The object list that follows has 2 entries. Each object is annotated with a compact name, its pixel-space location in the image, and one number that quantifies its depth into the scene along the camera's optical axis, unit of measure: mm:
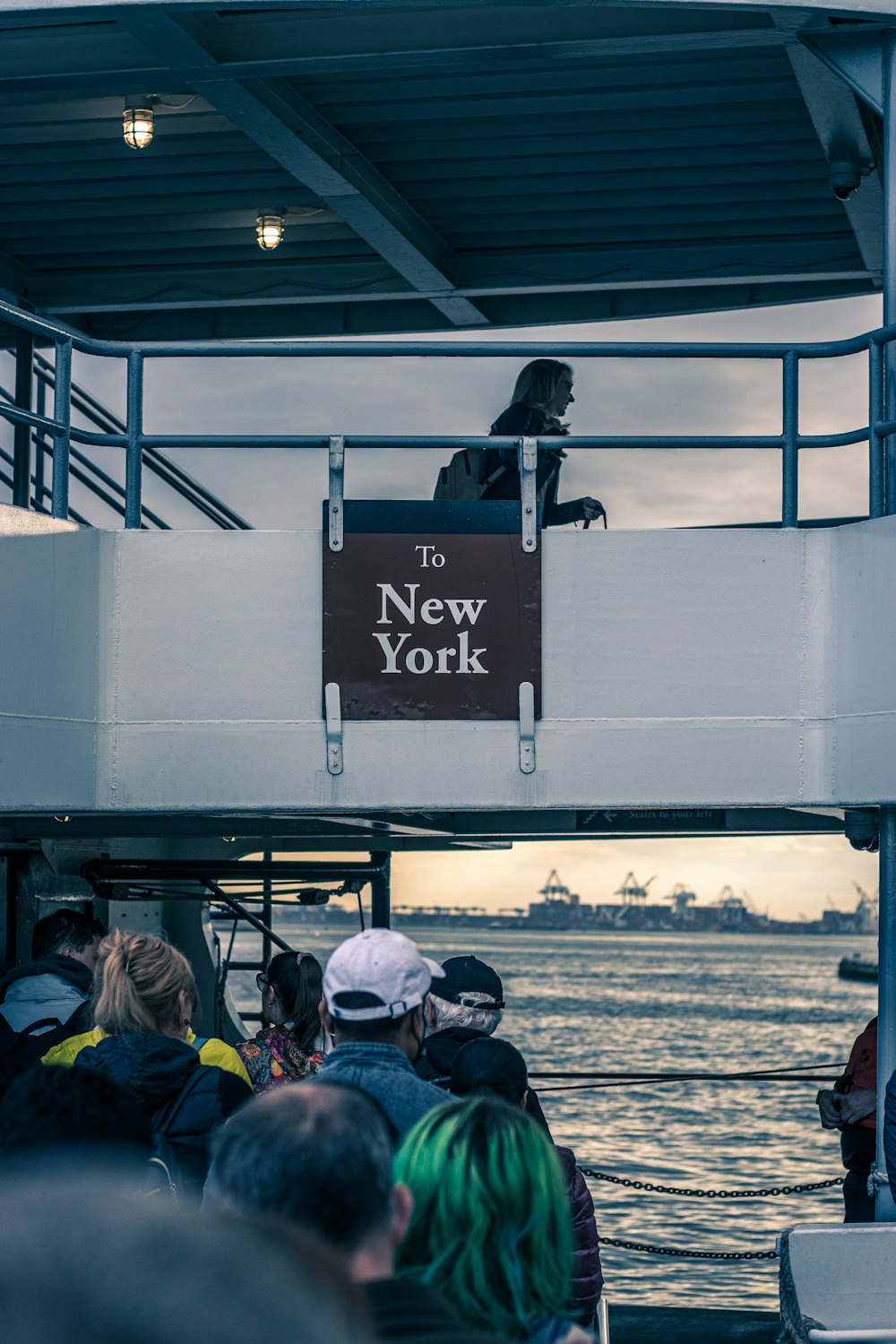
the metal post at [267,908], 12437
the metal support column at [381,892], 12672
